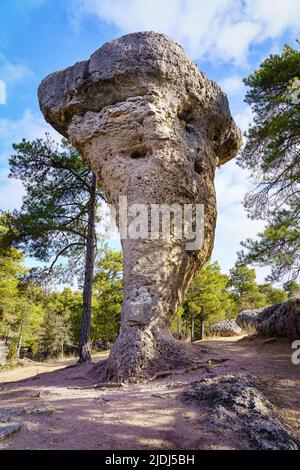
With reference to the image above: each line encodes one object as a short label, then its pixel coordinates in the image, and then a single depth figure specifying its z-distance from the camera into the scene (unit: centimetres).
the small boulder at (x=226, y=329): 1953
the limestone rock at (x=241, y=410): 264
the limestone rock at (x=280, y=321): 859
